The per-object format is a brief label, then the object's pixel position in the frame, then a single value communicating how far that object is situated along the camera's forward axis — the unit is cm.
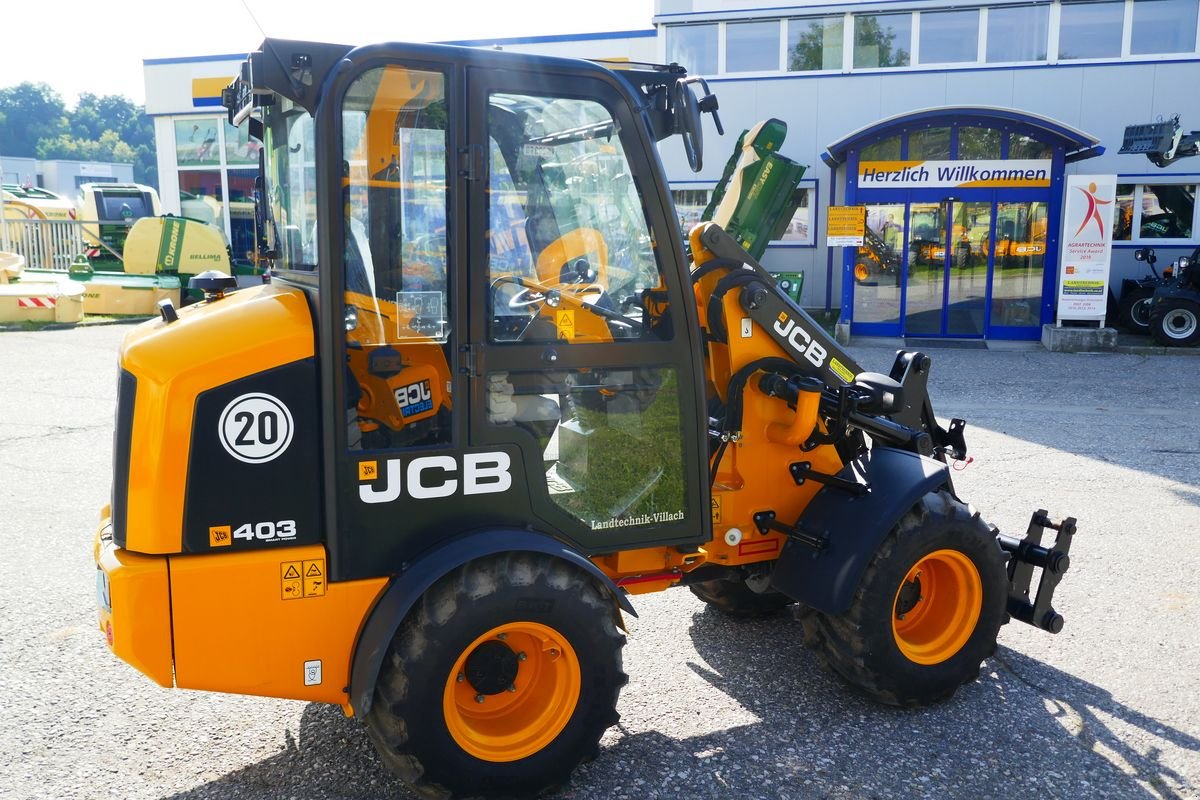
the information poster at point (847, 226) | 1573
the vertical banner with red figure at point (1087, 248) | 1483
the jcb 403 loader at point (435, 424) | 291
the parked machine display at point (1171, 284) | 1441
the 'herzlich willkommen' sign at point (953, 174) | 1556
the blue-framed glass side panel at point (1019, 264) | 1593
